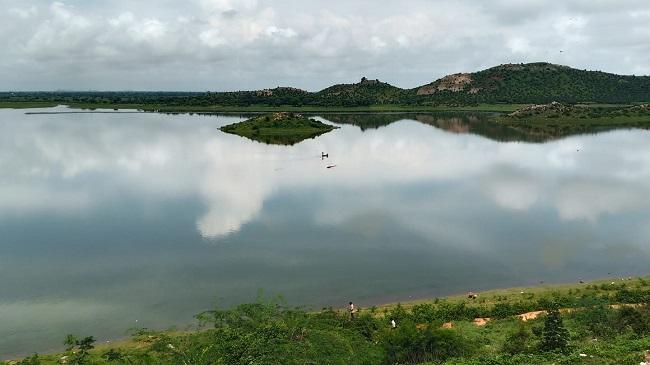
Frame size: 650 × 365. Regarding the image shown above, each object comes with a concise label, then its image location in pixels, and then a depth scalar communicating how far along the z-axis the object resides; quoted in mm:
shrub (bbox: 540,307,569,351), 17141
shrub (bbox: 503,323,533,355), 17797
